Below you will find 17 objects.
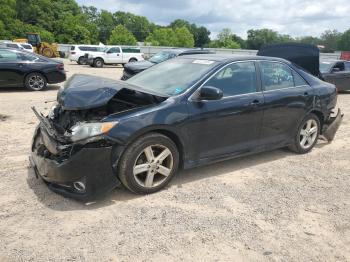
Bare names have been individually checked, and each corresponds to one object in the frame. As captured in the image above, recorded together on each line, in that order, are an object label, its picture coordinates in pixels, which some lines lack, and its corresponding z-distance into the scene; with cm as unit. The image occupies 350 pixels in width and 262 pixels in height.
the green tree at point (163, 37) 8031
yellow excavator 3912
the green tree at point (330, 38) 11110
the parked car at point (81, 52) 3061
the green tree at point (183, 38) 8581
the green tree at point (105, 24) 10363
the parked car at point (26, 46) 3112
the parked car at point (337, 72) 1394
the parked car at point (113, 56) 2886
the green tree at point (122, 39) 6788
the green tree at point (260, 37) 10581
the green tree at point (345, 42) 10094
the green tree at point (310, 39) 10634
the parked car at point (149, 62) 1382
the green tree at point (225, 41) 8440
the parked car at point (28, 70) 1177
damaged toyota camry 404
